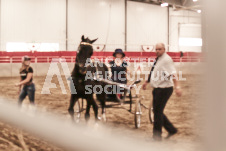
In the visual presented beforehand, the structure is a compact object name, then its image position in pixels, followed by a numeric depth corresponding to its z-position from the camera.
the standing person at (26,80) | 6.38
